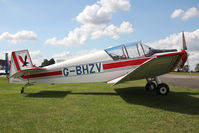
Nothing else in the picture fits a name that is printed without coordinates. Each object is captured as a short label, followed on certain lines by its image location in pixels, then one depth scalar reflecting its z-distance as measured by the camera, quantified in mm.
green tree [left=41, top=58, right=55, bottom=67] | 99438
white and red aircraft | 6016
